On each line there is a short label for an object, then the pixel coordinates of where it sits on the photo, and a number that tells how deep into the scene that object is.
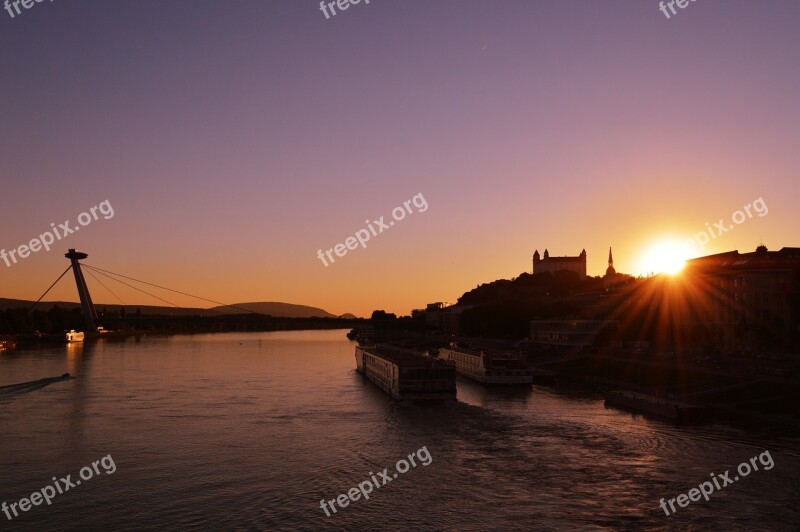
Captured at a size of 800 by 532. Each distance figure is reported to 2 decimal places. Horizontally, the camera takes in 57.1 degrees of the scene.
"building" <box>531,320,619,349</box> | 86.19
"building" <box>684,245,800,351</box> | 73.56
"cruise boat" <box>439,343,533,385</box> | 60.06
